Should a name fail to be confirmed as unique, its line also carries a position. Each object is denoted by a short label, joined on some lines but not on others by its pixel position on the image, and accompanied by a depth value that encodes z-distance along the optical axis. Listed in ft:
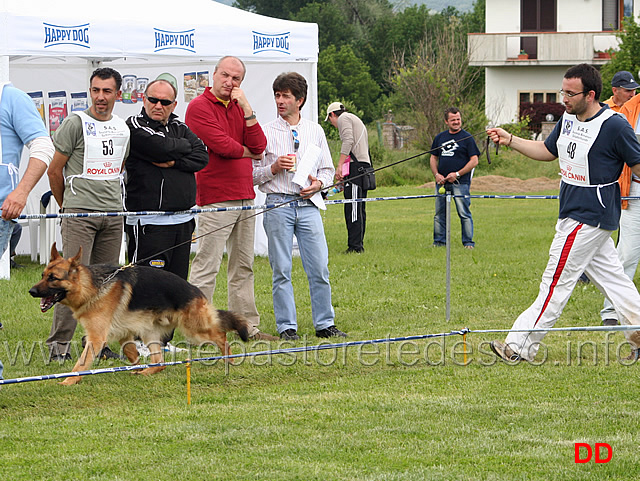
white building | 235.19
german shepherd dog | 34.05
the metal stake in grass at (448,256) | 45.37
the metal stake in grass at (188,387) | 31.66
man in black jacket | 38.51
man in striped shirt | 43.27
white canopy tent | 59.93
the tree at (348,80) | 313.10
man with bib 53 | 36.79
